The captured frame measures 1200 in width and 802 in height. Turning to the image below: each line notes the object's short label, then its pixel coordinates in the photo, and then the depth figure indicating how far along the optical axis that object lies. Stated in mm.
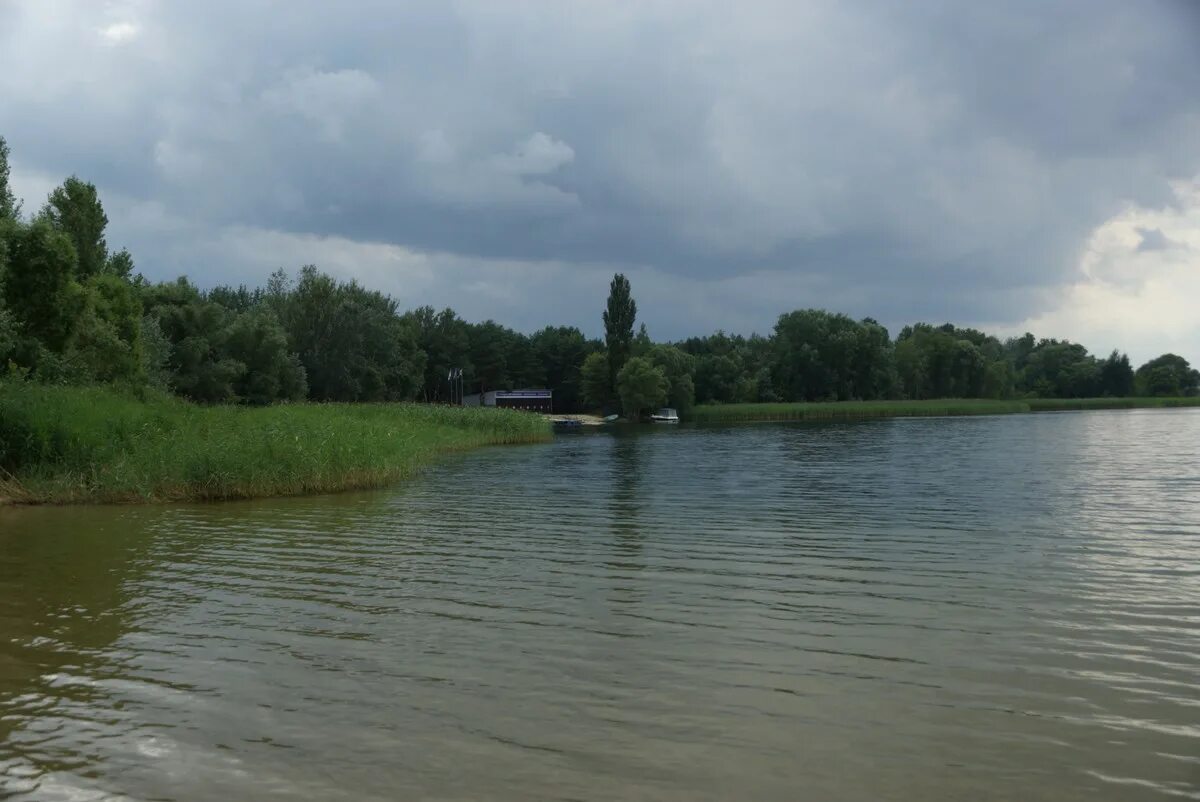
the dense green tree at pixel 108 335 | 40500
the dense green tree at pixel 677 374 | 118750
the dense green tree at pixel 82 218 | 49938
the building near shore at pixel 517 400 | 135750
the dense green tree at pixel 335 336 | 88500
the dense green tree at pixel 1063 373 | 160875
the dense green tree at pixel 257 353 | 71375
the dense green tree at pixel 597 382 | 128875
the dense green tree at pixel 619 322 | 113500
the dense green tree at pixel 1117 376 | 156625
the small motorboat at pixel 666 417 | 107000
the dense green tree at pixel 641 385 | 110875
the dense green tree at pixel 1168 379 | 155625
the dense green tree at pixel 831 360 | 132125
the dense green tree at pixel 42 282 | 34156
